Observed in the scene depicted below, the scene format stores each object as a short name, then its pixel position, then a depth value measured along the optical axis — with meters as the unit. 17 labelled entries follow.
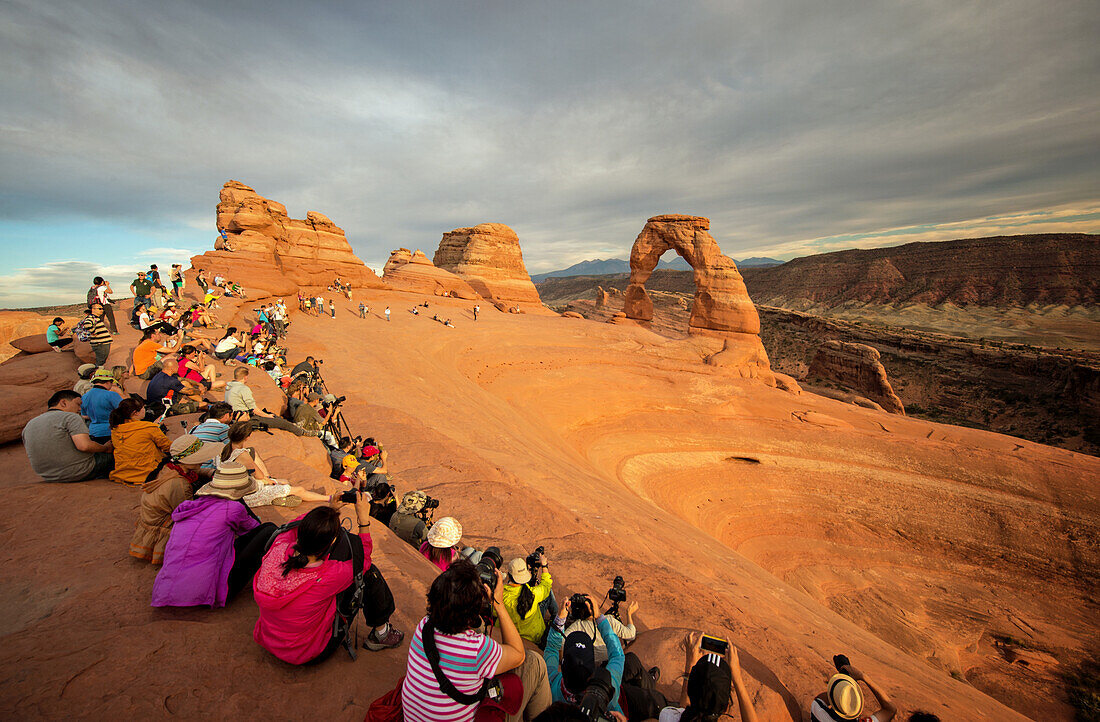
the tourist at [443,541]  3.56
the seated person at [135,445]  4.26
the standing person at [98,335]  8.76
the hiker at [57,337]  9.06
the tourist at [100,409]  4.87
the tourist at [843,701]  2.79
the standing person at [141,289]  12.55
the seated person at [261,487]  4.36
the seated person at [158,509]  3.26
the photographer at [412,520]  5.15
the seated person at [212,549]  2.89
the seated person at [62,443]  4.29
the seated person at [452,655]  2.11
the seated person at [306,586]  2.43
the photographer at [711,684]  2.48
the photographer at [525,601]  3.58
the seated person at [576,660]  2.90
